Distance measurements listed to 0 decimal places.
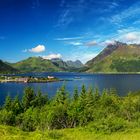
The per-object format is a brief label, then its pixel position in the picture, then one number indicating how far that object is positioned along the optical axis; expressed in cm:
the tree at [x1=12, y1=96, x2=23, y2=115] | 4163
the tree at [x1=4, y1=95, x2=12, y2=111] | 4130
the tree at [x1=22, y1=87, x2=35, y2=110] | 4658
